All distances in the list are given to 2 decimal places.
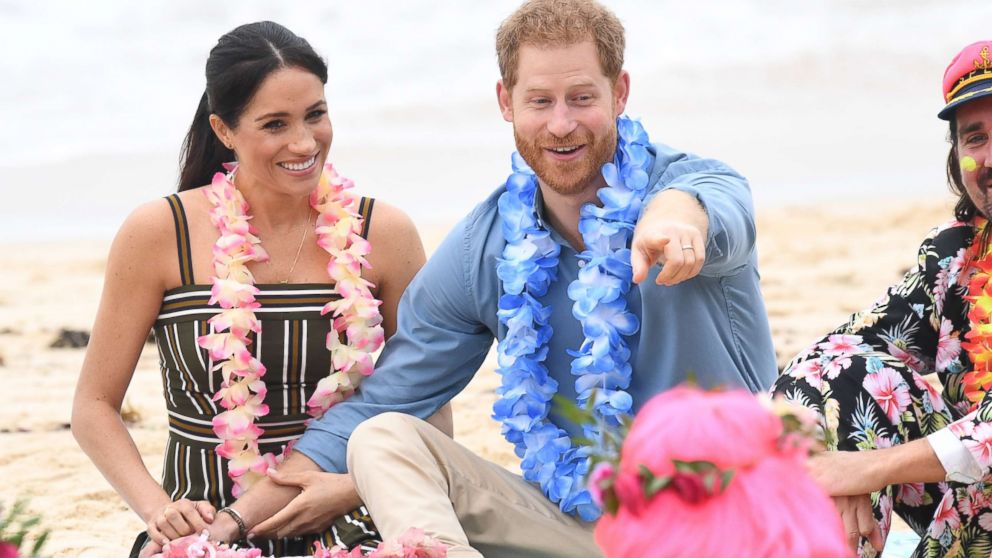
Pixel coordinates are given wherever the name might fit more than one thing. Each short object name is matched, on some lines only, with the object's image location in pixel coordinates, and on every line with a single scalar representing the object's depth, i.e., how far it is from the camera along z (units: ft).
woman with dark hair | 24.35
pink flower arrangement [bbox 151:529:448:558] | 19.66
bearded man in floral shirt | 18.51
